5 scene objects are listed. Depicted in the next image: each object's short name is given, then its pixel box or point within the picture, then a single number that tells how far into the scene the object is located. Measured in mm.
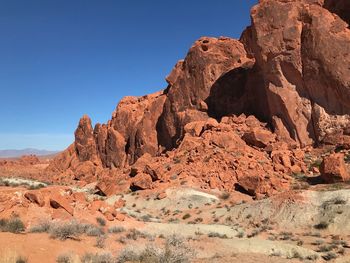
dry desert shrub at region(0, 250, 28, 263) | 8391
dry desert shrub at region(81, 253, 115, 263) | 10323
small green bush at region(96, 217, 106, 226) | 16472
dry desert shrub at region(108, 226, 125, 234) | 15466
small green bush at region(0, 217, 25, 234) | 12273
